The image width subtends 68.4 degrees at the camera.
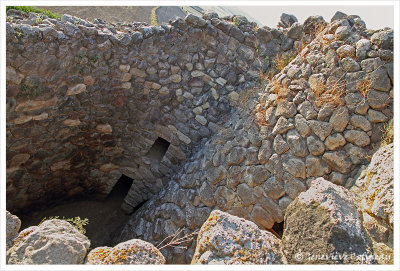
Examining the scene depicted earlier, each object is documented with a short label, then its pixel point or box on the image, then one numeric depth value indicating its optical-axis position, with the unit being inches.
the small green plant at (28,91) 160.8
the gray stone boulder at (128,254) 77.0
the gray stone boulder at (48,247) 75.1
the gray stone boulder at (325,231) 74.2
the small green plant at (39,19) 162.8
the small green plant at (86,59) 174.4
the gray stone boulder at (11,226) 83.0
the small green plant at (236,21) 191.0
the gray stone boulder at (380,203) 78.9
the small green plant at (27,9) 251.8
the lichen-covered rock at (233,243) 75.9
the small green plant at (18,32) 149.9
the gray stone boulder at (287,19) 189.9
